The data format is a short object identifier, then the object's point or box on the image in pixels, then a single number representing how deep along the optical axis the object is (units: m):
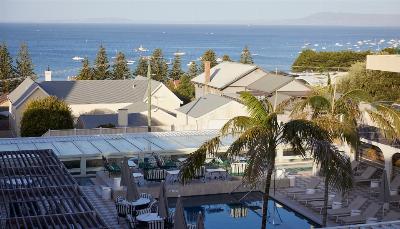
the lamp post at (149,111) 31.17
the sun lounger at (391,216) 18.69
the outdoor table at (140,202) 18.25
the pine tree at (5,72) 64.56
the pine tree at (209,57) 69.75
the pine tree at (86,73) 64.25
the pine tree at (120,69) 67.19
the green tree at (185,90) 54.49
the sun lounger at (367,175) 22.97
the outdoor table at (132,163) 23.13
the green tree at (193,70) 69.44
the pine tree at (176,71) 70.75
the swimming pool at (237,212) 18.79
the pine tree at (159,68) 67.19
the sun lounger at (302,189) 21.95
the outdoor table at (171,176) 22.38
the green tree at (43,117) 36.09
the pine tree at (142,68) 70.31
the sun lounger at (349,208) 18.90
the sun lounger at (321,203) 19.92
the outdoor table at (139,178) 22.01
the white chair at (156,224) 16.66
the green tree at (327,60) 71.94
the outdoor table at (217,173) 22.91
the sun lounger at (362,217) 18.33
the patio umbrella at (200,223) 13.76
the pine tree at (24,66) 67.38
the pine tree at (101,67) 65.94
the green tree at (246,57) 71.31
